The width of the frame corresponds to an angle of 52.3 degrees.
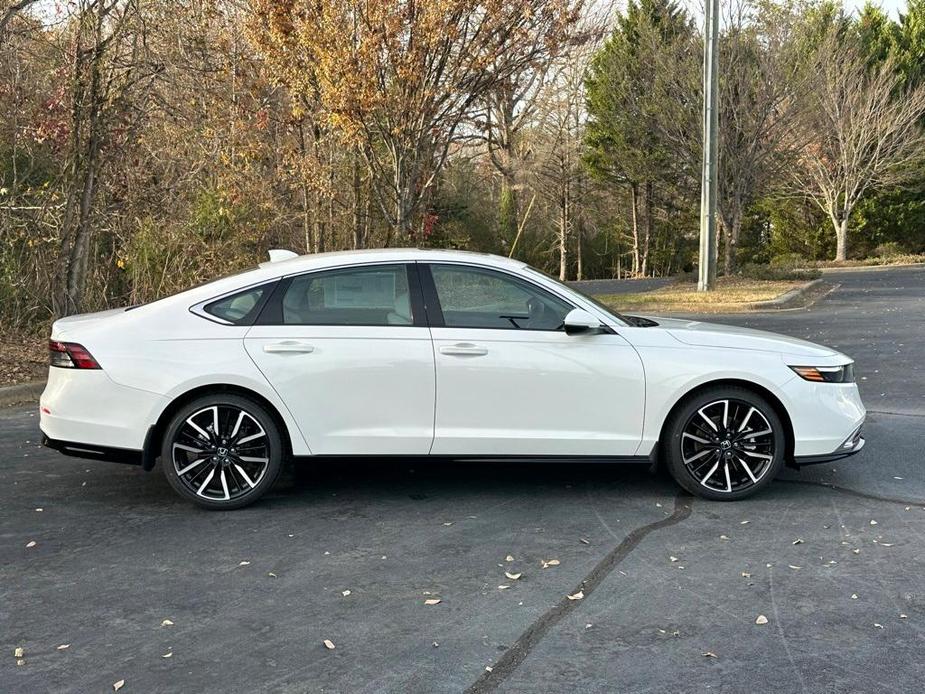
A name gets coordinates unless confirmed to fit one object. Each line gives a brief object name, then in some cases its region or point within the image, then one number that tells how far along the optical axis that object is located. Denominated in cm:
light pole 2016
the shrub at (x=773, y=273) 2669
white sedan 551
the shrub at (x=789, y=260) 3462
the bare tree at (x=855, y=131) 3538
